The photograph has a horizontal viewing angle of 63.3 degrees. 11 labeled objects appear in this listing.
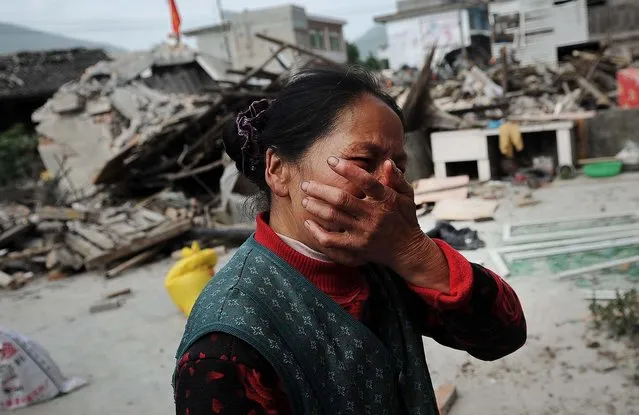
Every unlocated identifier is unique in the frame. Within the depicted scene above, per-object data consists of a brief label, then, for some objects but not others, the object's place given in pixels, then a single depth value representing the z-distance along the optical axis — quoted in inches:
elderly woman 41.9
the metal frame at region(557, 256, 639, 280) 192.2
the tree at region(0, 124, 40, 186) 638.3
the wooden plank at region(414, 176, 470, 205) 333.1
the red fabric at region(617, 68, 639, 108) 429.4
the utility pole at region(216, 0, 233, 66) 1134.4
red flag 869.8
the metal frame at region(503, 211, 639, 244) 231.5
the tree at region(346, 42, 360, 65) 1535.3
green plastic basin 341.1
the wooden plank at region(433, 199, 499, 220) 288.7
